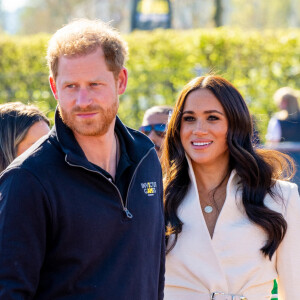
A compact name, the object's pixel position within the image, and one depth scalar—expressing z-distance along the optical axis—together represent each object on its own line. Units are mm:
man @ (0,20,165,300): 4645
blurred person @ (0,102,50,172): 7477
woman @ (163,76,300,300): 6539
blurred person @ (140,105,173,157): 9430
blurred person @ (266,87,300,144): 15453
